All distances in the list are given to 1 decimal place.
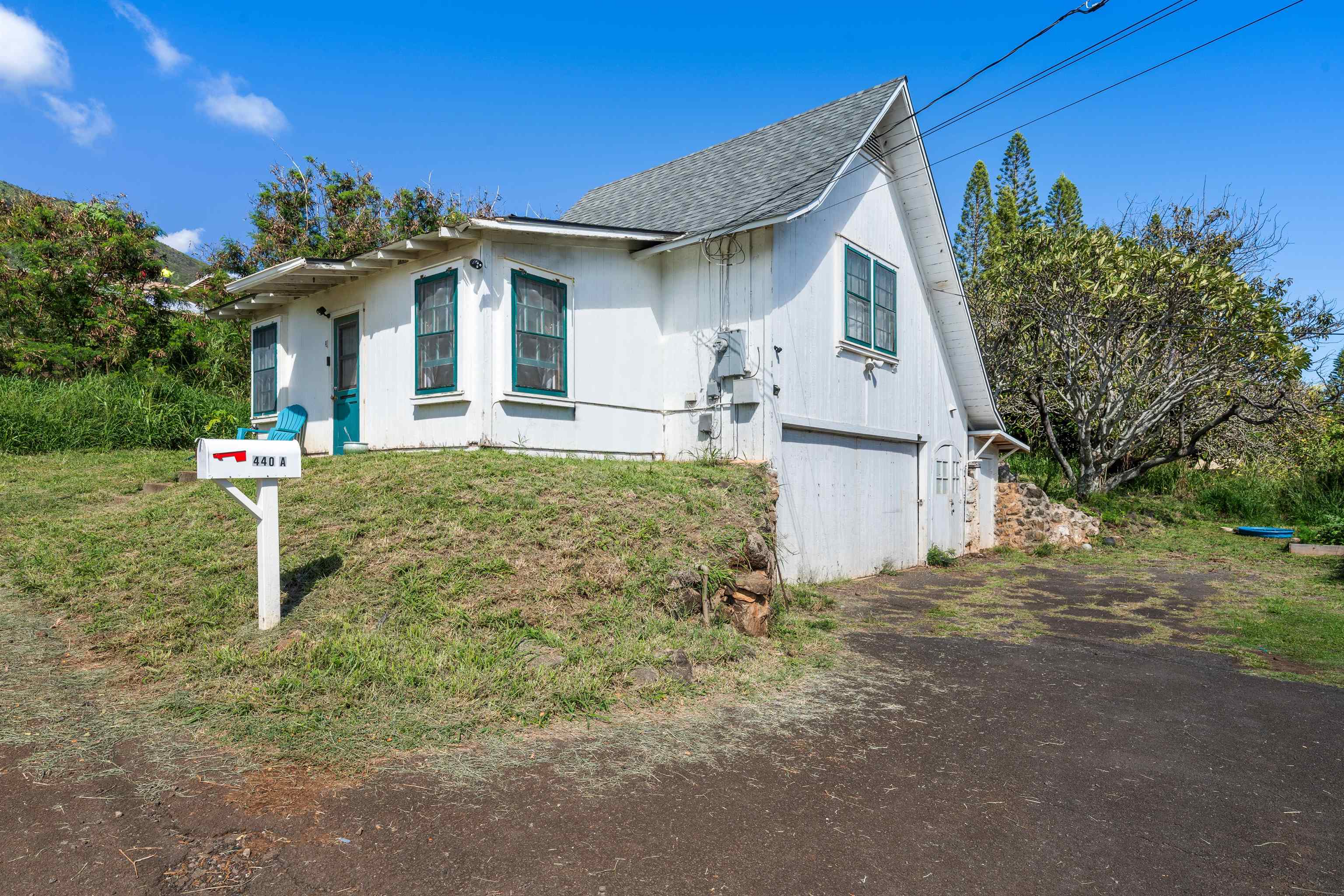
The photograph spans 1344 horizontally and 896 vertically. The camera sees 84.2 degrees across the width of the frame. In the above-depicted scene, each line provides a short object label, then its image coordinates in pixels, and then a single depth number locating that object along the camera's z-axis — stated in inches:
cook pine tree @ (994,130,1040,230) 1317.7
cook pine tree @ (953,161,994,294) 1369.3
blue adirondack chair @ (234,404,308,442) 476.4
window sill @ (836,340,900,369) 431.2
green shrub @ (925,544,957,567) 519.8
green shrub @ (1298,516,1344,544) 564.7
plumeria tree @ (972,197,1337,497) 649.6
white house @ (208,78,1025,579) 378.9
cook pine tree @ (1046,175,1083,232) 1294.3
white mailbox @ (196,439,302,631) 198.5
